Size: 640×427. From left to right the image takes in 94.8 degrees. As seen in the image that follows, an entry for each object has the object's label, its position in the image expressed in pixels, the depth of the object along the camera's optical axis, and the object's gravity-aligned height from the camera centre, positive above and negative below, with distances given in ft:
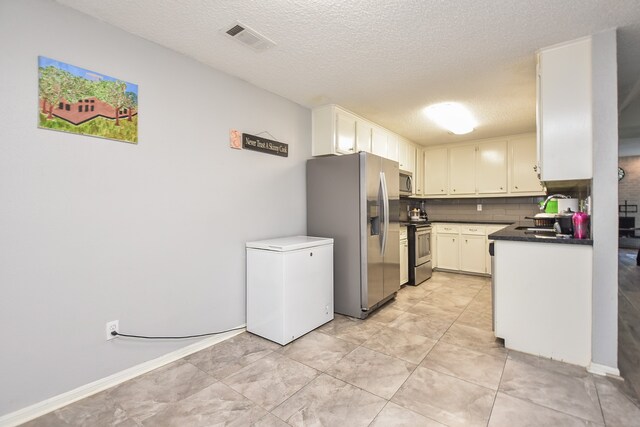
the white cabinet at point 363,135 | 12.44 +3.29
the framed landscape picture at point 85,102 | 5.57 +2.27
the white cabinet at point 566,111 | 6.78 +2.36
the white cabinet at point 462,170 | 16.89 +2.37
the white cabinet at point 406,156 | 15.78 +3.08
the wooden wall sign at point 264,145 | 9.20 +2.21
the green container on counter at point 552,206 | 10.02 +0.13
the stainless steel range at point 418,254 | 14.24 -2.13
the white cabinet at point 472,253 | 15.83 -2.36
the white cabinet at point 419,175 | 17.74 +2.19
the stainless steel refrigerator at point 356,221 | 10.09 -0.37
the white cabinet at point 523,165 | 15.20 +2.34
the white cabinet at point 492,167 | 15.99 +2.38
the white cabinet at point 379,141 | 13.43 +3.27
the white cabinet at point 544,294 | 6.82 -2.09
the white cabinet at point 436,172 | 17.83 +2.40
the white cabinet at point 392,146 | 14.63 +3.28
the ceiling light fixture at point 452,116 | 11.36 +3.94
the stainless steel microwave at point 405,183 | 15.89 +1.50
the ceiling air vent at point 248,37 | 6.51 +4.07
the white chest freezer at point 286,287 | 8.16 -2.23
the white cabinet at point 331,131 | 11.21 +3.14
